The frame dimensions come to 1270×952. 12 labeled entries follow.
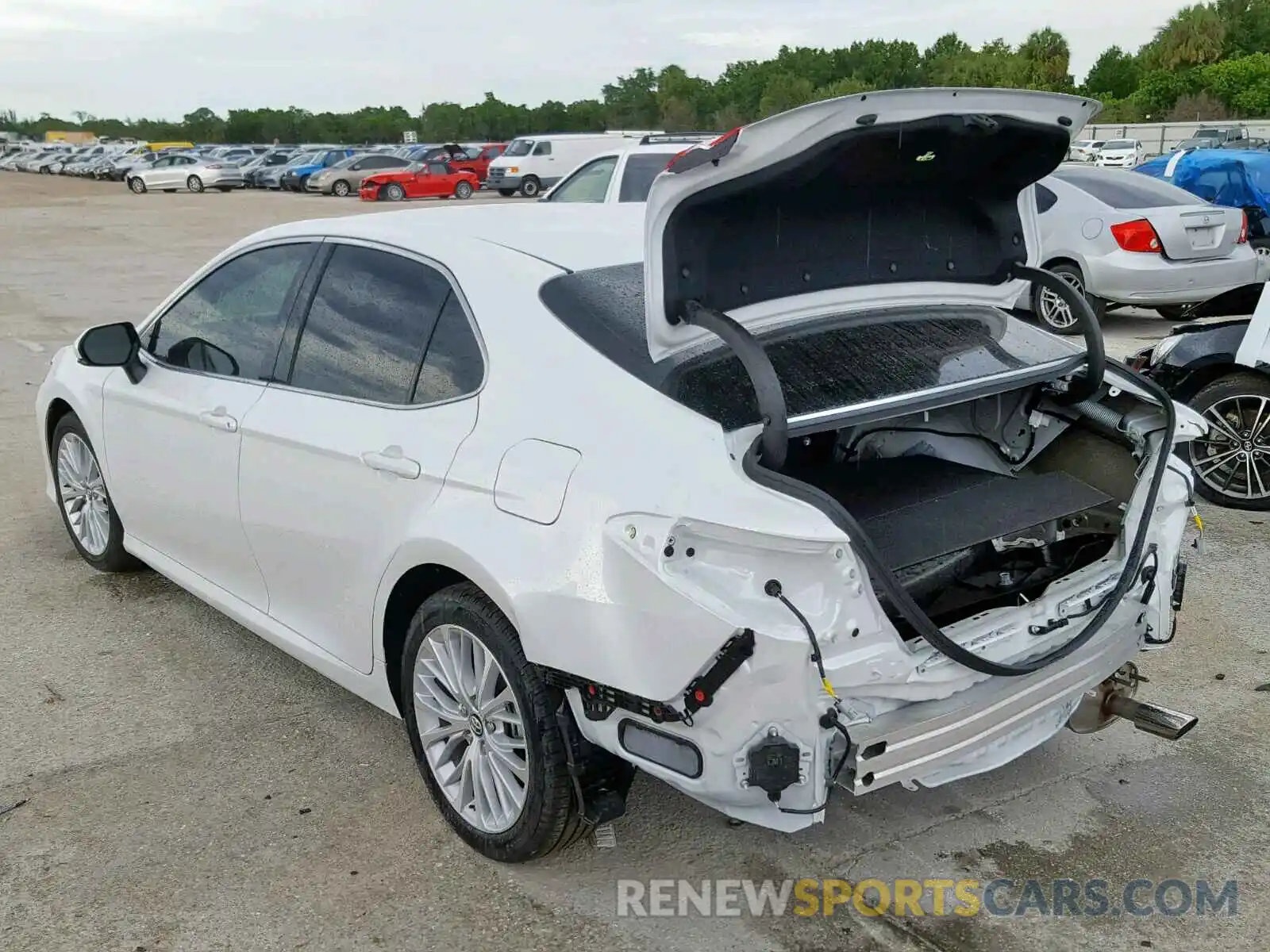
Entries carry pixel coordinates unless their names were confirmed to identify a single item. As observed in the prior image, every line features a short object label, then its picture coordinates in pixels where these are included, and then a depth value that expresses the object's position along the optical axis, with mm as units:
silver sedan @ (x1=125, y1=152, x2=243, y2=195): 42469
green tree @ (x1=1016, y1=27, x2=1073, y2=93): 88188
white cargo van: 31781
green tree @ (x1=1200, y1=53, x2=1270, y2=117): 66625
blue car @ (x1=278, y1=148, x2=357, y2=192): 39281
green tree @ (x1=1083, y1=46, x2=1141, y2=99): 92312
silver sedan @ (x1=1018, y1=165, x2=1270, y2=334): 10289
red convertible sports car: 33938
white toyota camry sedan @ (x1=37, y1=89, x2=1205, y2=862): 2527
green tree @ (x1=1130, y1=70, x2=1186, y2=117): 74250
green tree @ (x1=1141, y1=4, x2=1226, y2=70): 84625
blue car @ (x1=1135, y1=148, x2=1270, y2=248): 13773
